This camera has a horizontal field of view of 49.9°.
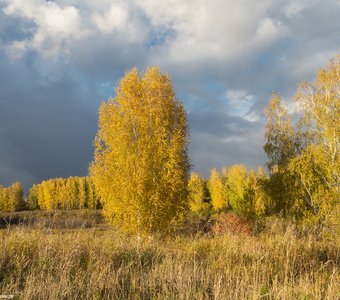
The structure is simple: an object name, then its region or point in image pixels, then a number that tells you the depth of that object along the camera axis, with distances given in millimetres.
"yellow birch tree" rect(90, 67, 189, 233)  20688
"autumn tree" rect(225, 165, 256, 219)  35281
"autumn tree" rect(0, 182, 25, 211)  115375
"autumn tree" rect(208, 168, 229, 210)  79312
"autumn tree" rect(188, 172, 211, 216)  70875
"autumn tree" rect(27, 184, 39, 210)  122875
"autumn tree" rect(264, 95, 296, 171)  26469
